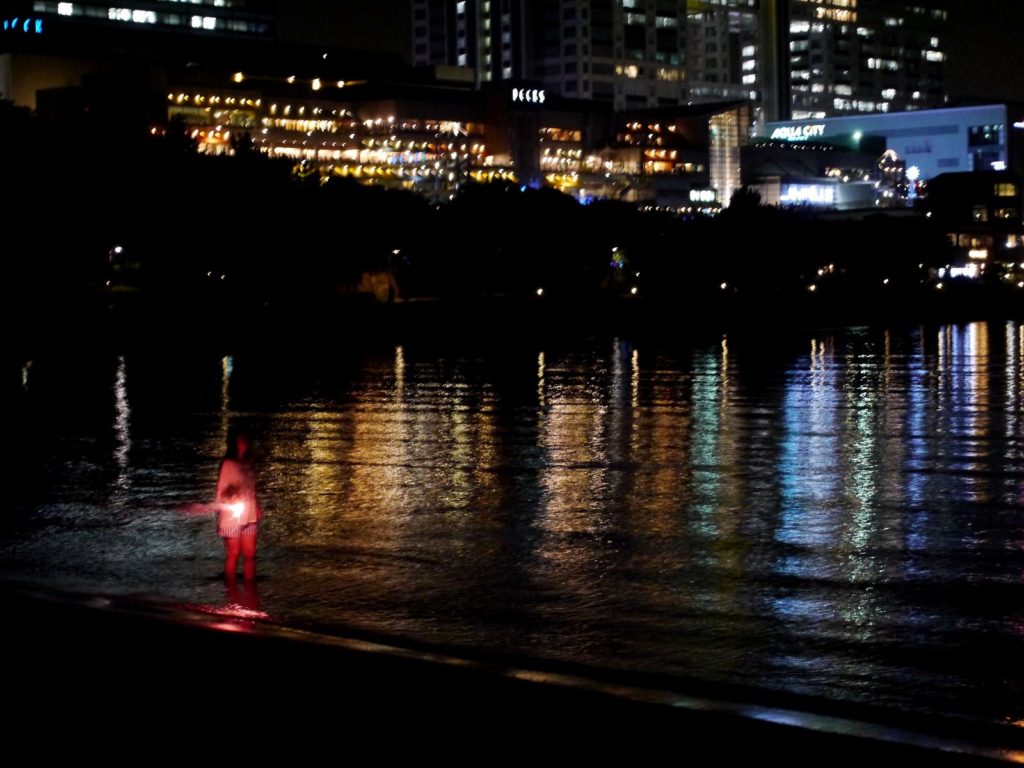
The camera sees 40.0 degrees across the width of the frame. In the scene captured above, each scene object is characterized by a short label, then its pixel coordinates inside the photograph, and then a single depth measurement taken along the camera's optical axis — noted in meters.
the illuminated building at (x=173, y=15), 161.38
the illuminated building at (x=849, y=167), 185.12
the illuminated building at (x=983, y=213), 171.62
